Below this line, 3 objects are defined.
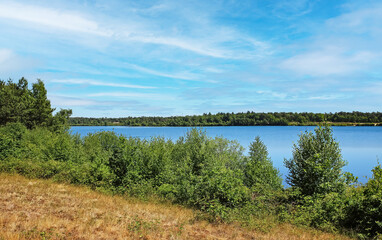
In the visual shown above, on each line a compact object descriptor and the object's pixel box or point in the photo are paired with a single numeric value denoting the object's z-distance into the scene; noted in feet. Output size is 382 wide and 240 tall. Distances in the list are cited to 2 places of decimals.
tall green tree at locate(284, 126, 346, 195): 58.29
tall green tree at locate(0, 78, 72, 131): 143.02
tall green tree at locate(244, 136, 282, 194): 60.95
